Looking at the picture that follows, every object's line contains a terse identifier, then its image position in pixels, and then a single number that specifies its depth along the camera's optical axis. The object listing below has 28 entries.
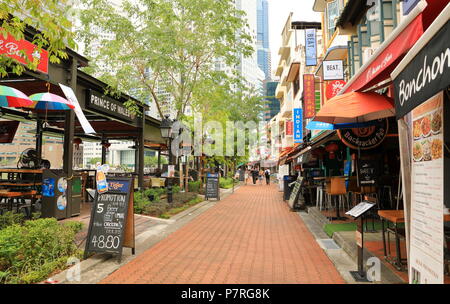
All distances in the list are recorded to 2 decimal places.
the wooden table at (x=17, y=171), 7.71
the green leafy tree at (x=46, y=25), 4.87
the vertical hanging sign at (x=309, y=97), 17.78
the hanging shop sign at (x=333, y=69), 12.92
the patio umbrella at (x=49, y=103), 7.24
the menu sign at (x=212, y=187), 16.14
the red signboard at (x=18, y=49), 6.76
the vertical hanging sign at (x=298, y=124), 24.30
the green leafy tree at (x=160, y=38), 11.55
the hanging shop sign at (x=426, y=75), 2.14
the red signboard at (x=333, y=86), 13.51
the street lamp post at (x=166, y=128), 12.49
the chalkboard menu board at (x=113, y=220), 5.18
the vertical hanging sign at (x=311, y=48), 19.22
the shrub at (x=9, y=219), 5.92
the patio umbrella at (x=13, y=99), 6.31
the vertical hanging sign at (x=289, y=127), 31.31
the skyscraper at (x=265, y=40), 143.38
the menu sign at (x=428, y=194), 2.39
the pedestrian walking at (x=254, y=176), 36.17
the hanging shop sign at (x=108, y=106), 10.44
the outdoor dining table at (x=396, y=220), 4.29
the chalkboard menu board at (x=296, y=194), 12.28
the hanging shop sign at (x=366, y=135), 6.32
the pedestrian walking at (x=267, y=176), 34.13
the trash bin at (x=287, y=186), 15.73
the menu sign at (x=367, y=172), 6.54
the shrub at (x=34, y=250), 4.09
